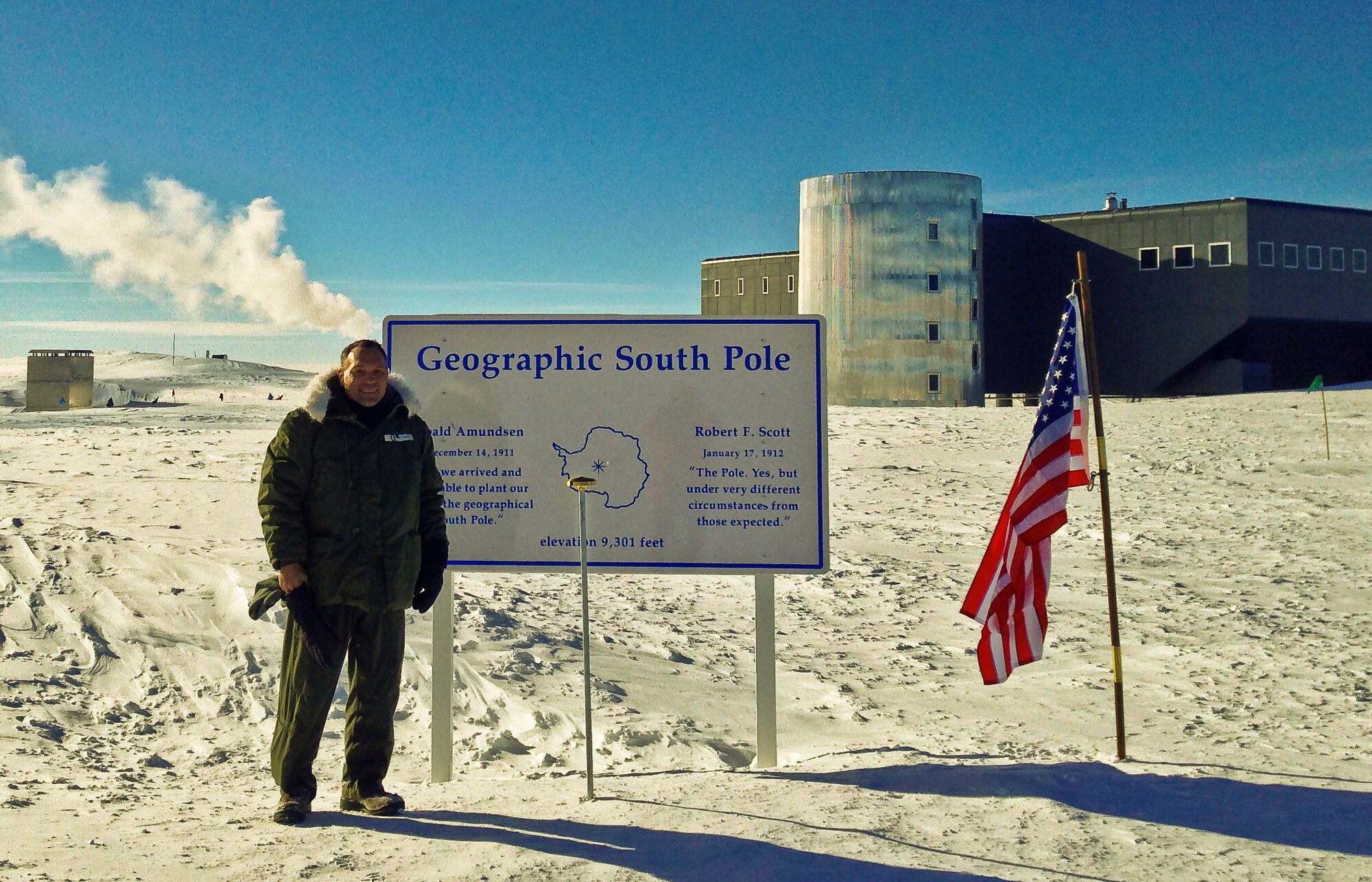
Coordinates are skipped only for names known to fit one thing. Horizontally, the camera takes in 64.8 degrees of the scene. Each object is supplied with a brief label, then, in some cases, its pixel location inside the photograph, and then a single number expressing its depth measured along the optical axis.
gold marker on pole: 4.94
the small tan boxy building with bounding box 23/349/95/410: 35.16
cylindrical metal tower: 34.50
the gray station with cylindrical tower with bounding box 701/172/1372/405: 34.34
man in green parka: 4.54
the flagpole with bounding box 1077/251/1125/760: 5.71
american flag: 5.73
